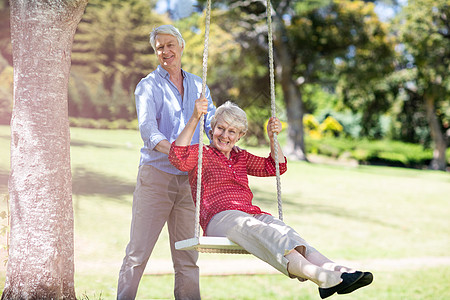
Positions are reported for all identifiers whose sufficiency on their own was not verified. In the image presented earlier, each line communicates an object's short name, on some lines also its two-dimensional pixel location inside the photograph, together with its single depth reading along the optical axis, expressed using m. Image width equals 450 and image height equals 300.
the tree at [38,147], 5.52
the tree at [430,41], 36.48
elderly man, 5.36
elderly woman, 4.24
